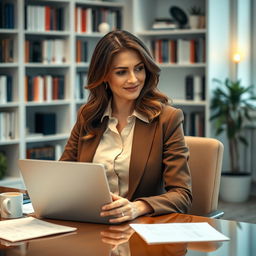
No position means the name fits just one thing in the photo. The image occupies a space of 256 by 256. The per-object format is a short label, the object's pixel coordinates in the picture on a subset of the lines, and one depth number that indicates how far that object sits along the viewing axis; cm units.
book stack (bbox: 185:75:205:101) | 829
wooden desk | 239
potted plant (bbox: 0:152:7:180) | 738
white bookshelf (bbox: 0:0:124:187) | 749
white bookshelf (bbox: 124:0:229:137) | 807
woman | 338
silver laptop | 271
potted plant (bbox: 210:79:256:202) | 800
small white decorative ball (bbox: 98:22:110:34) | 834
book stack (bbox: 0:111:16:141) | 749
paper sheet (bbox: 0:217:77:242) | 265
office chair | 366
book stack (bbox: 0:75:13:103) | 744
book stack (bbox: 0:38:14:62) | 744
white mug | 302
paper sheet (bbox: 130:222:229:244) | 251
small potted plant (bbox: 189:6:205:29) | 817
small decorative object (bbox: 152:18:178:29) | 838
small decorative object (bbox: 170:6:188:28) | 830
